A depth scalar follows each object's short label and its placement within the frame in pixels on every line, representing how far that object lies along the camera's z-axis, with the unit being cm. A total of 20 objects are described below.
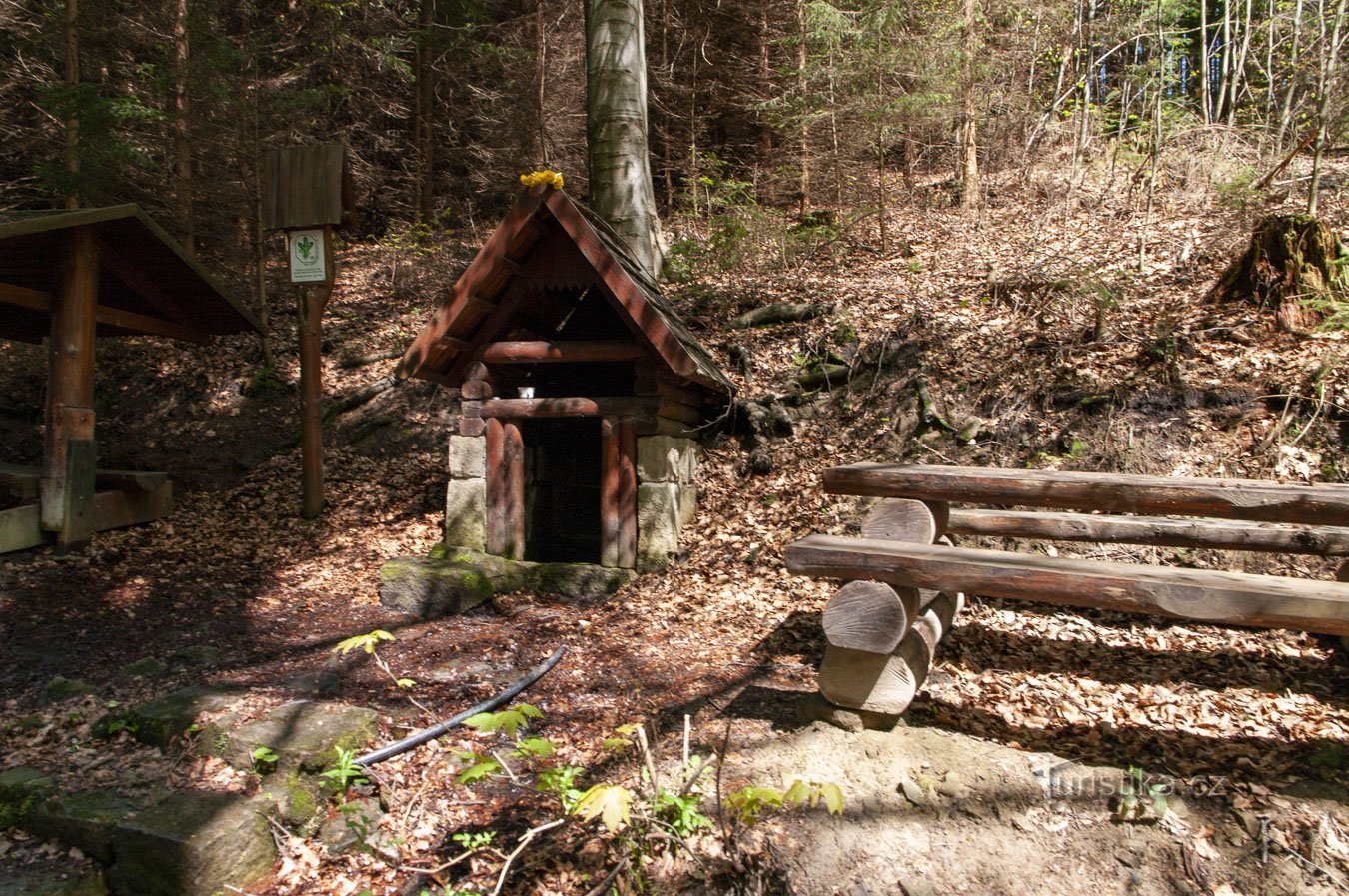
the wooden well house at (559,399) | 603
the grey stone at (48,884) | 293
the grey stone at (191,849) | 291
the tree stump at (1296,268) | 628
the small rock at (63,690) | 424
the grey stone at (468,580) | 595
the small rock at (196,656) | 488
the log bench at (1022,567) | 297
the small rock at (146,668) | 466
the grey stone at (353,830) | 322
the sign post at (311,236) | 724
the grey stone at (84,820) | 312
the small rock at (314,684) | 443
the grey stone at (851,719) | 377
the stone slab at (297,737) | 353
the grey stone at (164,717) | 372
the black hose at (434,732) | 360
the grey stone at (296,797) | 327
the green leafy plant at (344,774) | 342
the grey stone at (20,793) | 328
